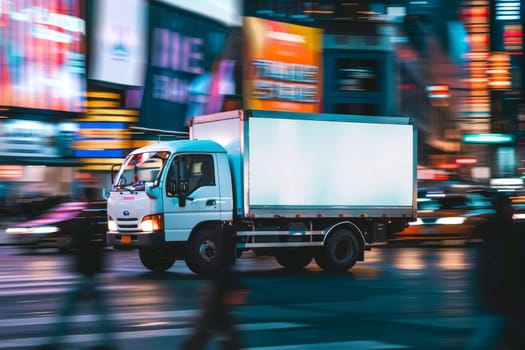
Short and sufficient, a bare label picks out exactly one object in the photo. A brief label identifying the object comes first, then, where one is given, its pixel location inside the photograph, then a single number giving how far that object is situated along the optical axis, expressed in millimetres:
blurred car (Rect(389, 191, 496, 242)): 29172
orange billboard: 61781
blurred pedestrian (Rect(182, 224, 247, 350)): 7594
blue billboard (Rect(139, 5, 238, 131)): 66125
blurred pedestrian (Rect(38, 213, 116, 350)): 8680
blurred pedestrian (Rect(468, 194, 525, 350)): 7027
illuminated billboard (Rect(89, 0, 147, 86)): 57250
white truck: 18234
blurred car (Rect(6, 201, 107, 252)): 26469
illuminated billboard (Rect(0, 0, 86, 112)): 48438
